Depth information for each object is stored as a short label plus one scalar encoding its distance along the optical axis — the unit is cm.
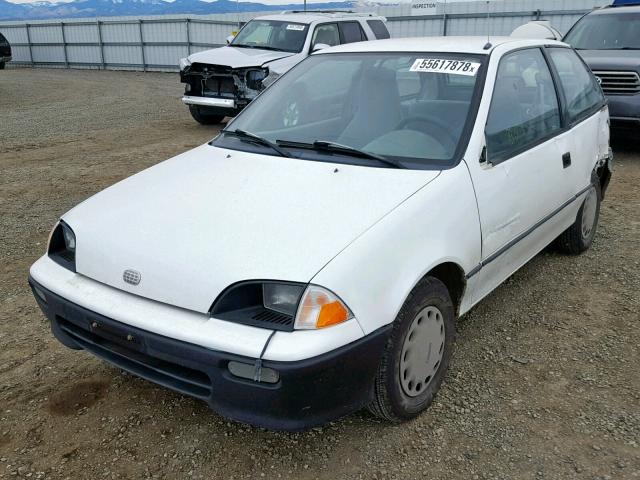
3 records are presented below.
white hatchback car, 212
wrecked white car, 959
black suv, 737
